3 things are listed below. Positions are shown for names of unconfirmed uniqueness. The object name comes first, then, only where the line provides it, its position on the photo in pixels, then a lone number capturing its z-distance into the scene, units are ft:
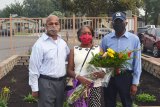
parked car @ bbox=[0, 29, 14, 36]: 29.18
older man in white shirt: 9.32
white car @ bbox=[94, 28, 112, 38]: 25.54
